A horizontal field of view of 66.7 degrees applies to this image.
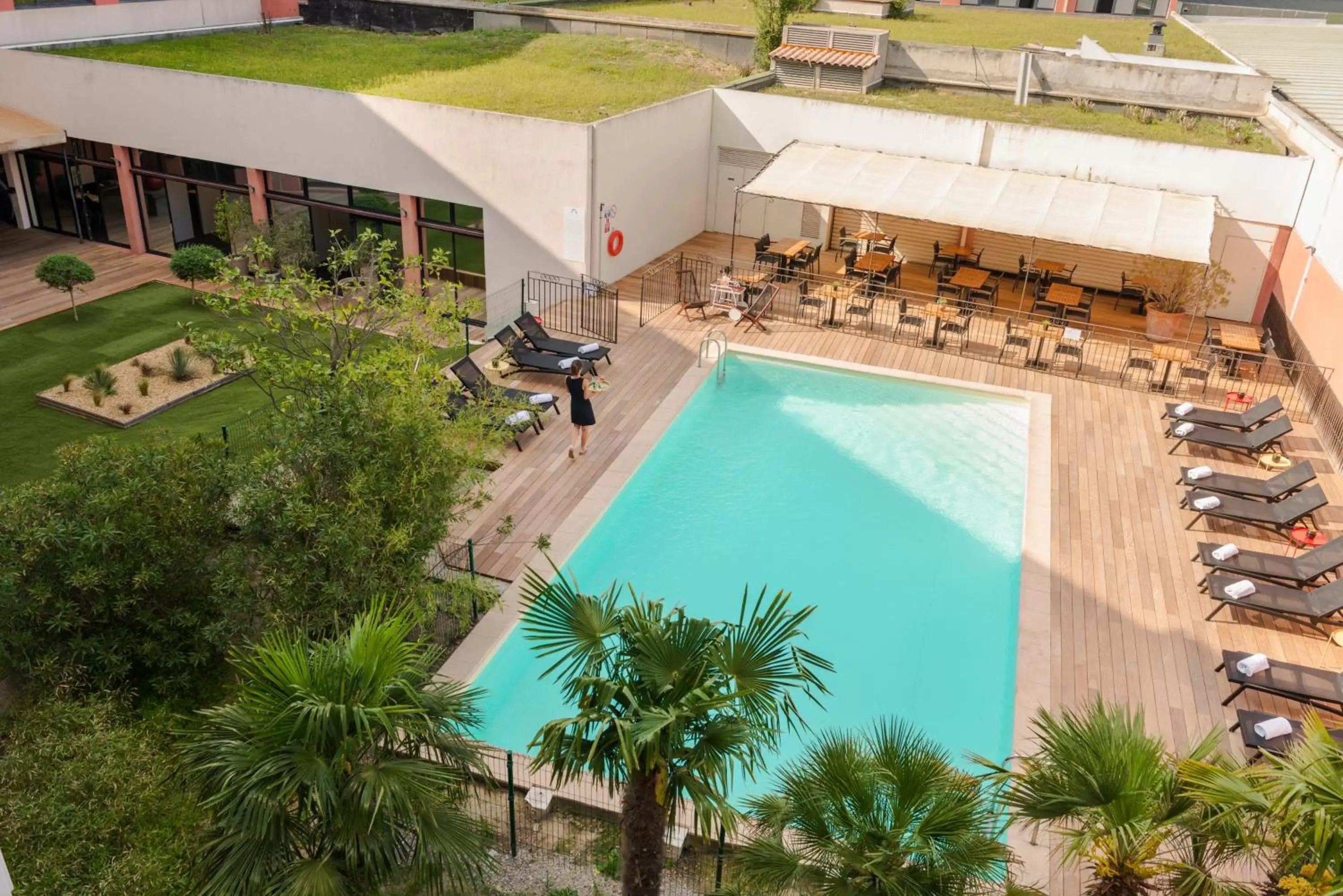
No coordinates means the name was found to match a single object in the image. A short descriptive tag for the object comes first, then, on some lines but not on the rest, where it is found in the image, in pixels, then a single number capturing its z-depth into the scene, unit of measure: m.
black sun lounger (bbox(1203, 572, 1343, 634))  11.06
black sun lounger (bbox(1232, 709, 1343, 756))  9.20
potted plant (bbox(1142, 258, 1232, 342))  19.39
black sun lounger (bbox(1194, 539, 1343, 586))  11.54
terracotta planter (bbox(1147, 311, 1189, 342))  19.36
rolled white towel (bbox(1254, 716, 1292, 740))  9.34
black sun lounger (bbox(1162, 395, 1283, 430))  15.06
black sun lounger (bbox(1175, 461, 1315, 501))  13.20
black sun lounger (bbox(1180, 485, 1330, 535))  12.72
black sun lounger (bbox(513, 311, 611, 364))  17.12
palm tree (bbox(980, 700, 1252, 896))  5.77
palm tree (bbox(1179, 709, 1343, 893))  5.21
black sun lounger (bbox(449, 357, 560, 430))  15.06
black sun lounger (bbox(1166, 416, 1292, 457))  14.65
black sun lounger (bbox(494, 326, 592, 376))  16.64
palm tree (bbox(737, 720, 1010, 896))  5.88
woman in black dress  14.11
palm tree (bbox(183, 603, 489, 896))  6.03
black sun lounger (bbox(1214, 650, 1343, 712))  9.88
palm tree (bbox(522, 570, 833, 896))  6.23
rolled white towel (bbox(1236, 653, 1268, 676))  10.14
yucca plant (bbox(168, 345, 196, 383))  16.97
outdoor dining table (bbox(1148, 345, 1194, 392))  17.08
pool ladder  17.67
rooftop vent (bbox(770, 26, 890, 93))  24.55
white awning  18.17
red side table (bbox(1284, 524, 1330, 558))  12.82
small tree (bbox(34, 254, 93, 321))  18.77
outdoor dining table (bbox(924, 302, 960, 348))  18.27
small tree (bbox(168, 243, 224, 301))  20.28
